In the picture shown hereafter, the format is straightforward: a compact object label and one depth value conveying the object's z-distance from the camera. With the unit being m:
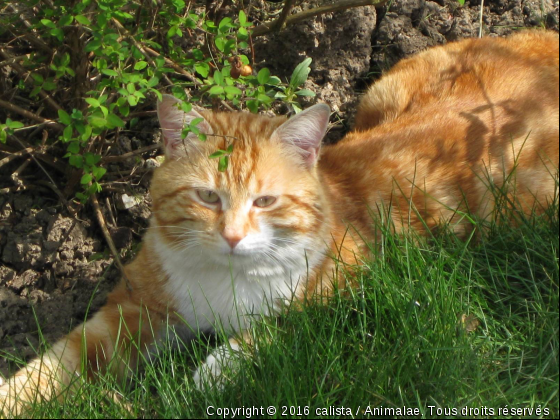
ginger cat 2.82
